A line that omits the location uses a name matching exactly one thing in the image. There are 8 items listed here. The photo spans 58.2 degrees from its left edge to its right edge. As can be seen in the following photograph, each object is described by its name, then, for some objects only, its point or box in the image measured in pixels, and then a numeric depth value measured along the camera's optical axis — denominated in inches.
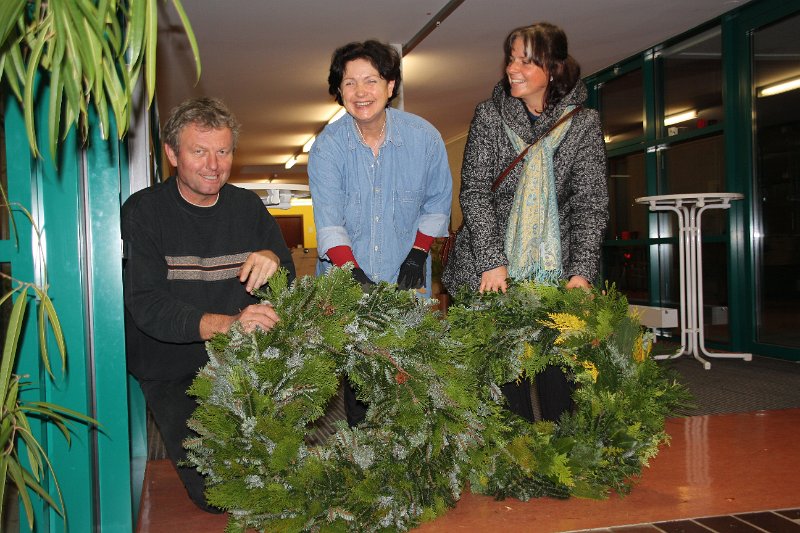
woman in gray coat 97.1
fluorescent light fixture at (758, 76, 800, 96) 223.3
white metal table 212.5
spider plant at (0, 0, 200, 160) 40.4
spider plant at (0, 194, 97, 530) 45.9
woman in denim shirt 98.7
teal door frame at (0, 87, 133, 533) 72.6
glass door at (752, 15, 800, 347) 226.2
